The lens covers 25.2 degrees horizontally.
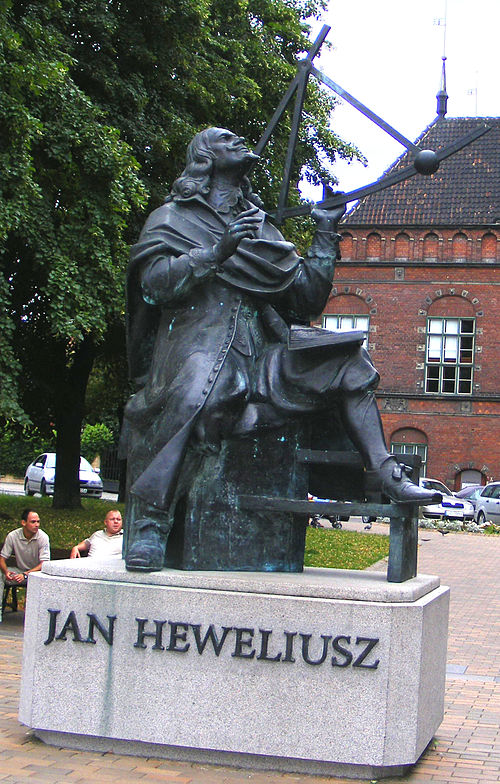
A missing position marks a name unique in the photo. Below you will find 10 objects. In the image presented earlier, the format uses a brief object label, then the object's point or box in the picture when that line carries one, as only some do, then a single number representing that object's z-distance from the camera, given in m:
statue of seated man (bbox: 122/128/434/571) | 6.04
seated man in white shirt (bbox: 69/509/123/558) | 9.68
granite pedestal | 5.45
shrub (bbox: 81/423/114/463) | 54.88
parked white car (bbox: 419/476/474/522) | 35.09
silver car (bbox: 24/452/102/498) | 41.00
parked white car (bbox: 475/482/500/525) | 35.16
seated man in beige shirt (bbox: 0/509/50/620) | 10.86
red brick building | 44.66
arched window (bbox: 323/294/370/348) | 46.09
